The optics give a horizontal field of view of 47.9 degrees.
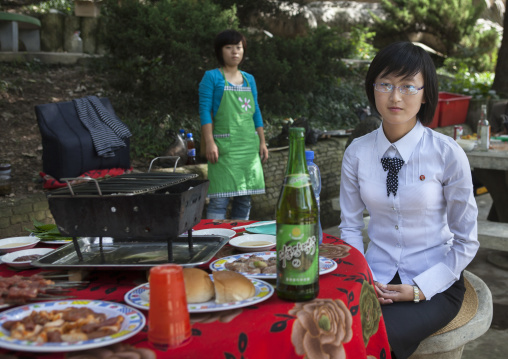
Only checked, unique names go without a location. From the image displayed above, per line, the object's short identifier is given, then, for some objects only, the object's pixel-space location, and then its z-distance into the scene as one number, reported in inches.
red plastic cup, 50.6
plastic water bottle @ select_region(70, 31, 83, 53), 465.7
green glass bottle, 60.2
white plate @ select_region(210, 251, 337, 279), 69.3
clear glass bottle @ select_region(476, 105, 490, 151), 203.8
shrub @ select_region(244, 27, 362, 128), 343.6
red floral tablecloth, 52.4
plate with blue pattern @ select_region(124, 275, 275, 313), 58.2
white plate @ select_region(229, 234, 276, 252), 82.7
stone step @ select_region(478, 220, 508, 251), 177.2
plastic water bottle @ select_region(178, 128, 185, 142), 261.8
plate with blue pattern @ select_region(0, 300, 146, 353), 48.7
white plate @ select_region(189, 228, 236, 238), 90.9
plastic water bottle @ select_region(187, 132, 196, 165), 254.2
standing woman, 192.2
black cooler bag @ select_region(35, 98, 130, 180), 206.5
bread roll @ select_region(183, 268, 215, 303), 60.4
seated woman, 89.5
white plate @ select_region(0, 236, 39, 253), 83.0
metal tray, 69.7
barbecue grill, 68.9
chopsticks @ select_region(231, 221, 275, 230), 97.4
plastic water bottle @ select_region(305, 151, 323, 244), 88.7
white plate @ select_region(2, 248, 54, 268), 73.7
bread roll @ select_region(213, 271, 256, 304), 60.2
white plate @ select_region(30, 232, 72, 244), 86.4
